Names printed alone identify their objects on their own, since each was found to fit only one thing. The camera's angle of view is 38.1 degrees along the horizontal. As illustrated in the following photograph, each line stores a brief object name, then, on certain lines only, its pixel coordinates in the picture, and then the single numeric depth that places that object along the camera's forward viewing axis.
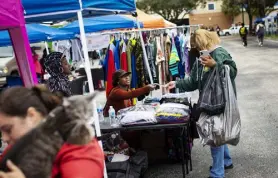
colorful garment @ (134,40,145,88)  7.67
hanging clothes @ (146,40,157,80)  7.98
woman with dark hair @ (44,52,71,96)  5.32
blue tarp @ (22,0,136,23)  4.12
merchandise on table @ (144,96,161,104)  5.81
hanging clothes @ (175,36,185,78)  8.40
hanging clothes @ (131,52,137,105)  7.64
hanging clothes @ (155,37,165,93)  7.93
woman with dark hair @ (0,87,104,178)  1.60
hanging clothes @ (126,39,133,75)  7.64
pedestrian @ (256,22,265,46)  30.00
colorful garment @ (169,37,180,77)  8.09
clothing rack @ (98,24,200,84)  7.52
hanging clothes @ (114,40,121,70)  7.67
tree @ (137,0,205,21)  57.28
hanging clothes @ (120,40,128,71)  7.61
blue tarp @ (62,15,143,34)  10.91
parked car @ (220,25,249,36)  64.88
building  75.62
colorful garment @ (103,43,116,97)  7.46
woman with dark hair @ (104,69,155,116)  5.55
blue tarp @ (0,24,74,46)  8.95
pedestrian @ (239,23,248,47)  31.72
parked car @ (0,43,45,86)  13.91
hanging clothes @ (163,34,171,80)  8.16
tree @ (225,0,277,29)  46.16
